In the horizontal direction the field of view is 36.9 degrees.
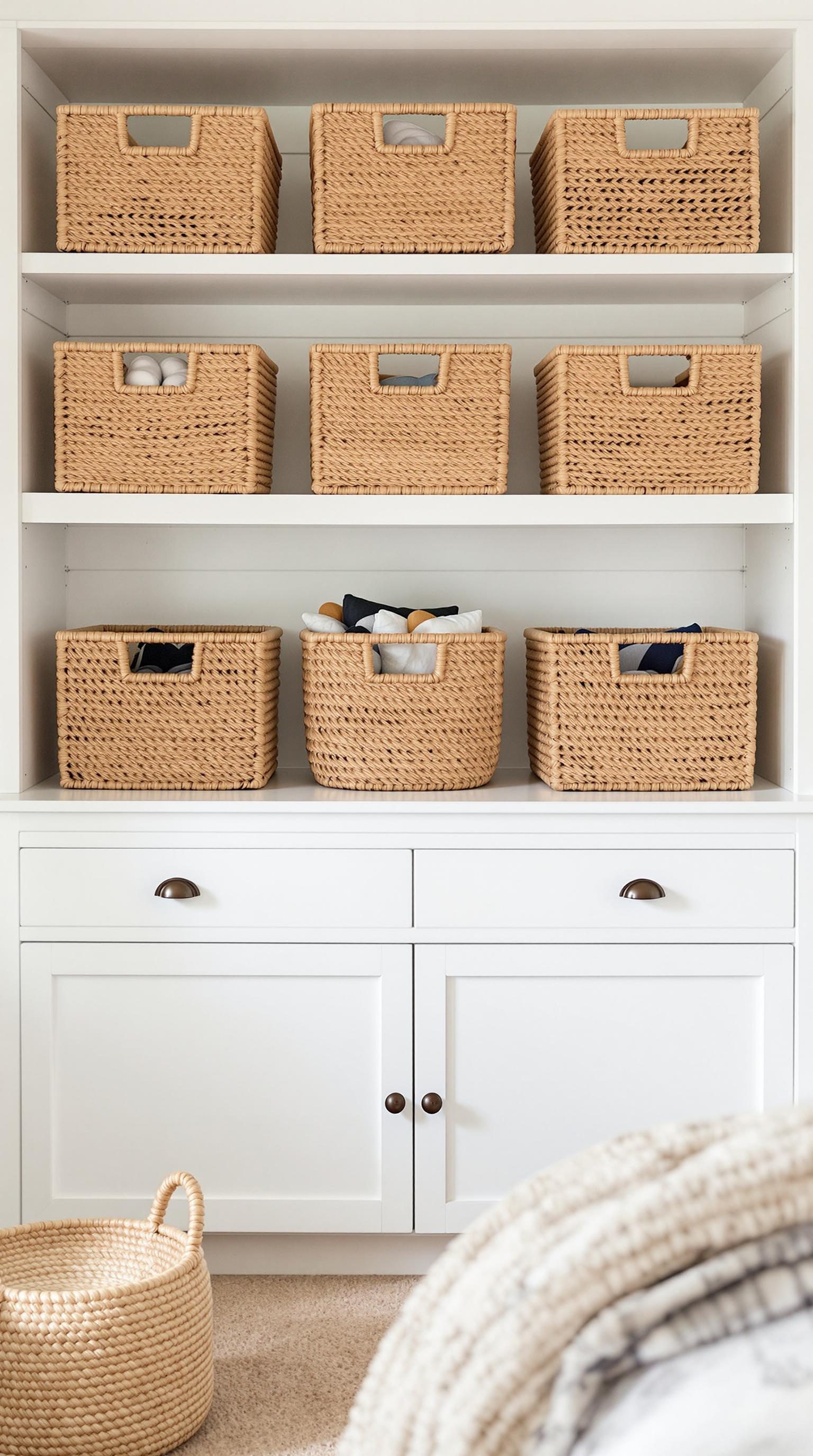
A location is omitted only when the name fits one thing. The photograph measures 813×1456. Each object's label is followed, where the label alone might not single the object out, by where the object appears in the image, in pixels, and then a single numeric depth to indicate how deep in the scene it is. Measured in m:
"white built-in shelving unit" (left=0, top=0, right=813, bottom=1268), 1.98
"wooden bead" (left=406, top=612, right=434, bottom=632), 2.13
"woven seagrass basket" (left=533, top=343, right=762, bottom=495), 2.04
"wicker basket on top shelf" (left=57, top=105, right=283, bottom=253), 2.00
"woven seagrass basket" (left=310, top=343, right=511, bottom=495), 2.04
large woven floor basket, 1.50
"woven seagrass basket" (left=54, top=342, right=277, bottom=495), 2.04
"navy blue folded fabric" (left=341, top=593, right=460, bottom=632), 2.15
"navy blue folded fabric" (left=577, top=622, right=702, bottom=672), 2.07
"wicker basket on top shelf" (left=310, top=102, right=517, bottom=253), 2.00
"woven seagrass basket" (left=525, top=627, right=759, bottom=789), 2.04
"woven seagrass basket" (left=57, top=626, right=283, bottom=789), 2.05
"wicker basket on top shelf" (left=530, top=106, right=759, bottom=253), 2.01
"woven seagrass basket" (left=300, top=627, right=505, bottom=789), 2.02
